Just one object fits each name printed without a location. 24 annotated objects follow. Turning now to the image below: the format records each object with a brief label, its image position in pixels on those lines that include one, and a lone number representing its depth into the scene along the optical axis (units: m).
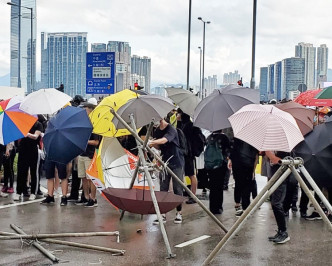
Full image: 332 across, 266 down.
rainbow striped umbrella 9.80
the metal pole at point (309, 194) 5.77
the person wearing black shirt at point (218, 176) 9.84
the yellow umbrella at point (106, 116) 9.27
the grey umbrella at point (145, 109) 8.02
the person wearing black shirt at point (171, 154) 8.98
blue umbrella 8.98
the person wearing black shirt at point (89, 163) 10.43
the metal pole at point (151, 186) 7.04
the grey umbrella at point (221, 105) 8.71
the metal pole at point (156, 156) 7.39
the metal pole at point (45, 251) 6.75
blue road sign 18.17
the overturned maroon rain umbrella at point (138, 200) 7.43
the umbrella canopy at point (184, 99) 10.27
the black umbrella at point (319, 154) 7.45
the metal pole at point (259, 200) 5.96
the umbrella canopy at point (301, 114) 8.33
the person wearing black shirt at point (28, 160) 10.91
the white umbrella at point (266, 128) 6.37
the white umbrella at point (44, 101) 9.79
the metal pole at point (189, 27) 32.29
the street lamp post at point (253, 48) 21.45
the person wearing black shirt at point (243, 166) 9.48
